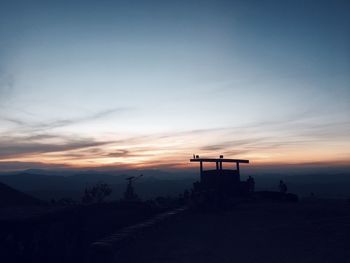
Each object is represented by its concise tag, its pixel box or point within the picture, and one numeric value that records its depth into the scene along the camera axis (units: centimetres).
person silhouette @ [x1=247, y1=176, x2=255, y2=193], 2961
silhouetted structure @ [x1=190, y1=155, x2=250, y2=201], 2736
